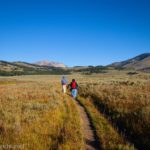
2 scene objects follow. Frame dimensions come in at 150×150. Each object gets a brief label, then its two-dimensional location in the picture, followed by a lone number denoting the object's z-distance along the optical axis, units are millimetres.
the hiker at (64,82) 19327
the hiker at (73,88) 16226
